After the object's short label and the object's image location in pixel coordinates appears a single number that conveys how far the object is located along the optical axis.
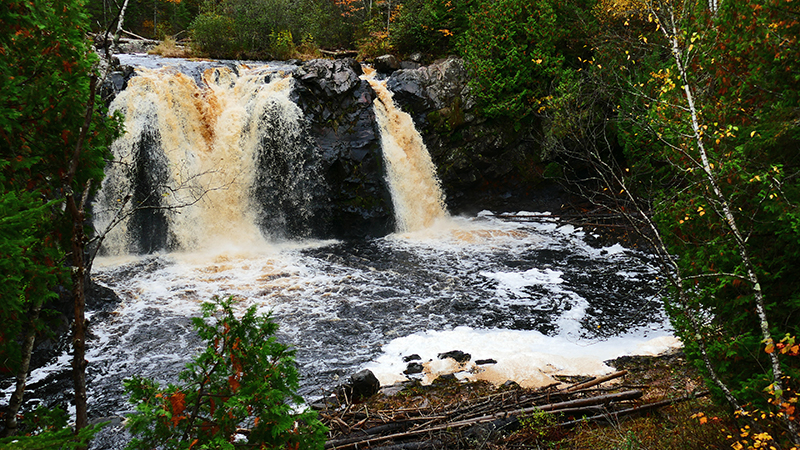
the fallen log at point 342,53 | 21.05
